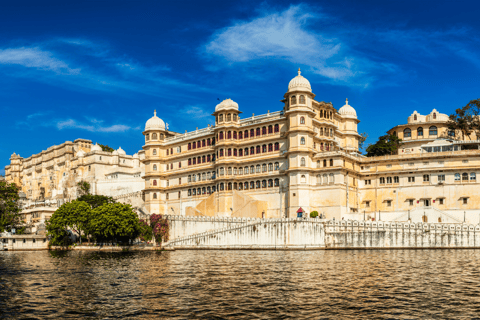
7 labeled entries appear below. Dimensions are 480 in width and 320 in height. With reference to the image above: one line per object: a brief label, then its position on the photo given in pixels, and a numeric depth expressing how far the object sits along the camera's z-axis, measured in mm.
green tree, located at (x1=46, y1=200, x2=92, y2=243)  71062
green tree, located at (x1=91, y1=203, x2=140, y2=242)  66312
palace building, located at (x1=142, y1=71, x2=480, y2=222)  74812
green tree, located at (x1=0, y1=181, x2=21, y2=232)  85338
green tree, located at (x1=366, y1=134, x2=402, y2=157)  91125
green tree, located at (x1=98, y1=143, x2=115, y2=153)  158225
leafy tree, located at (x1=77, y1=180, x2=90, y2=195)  124156
